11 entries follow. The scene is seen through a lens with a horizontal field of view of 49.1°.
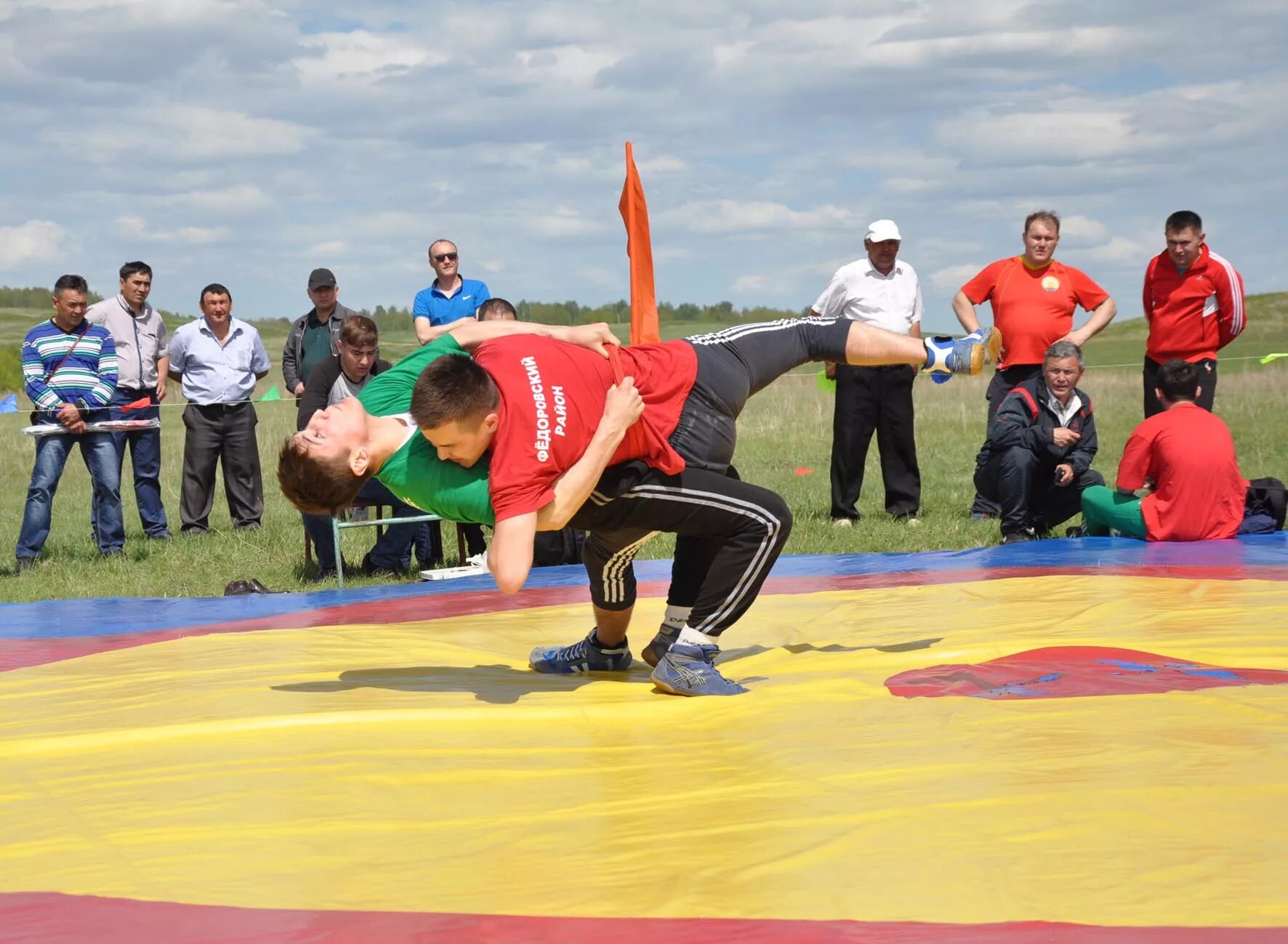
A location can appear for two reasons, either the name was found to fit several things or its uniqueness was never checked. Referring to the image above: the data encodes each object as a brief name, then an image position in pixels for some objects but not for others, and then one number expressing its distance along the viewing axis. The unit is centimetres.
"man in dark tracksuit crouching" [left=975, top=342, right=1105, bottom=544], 802
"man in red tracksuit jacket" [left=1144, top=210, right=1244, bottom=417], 845
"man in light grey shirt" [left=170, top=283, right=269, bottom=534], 988
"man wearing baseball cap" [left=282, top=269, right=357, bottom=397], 959
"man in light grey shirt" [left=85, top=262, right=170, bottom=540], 955
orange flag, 532
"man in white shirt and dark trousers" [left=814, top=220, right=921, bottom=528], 916
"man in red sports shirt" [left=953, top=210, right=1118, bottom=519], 878
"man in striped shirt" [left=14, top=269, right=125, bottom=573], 862
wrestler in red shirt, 364
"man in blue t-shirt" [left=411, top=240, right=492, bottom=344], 927
